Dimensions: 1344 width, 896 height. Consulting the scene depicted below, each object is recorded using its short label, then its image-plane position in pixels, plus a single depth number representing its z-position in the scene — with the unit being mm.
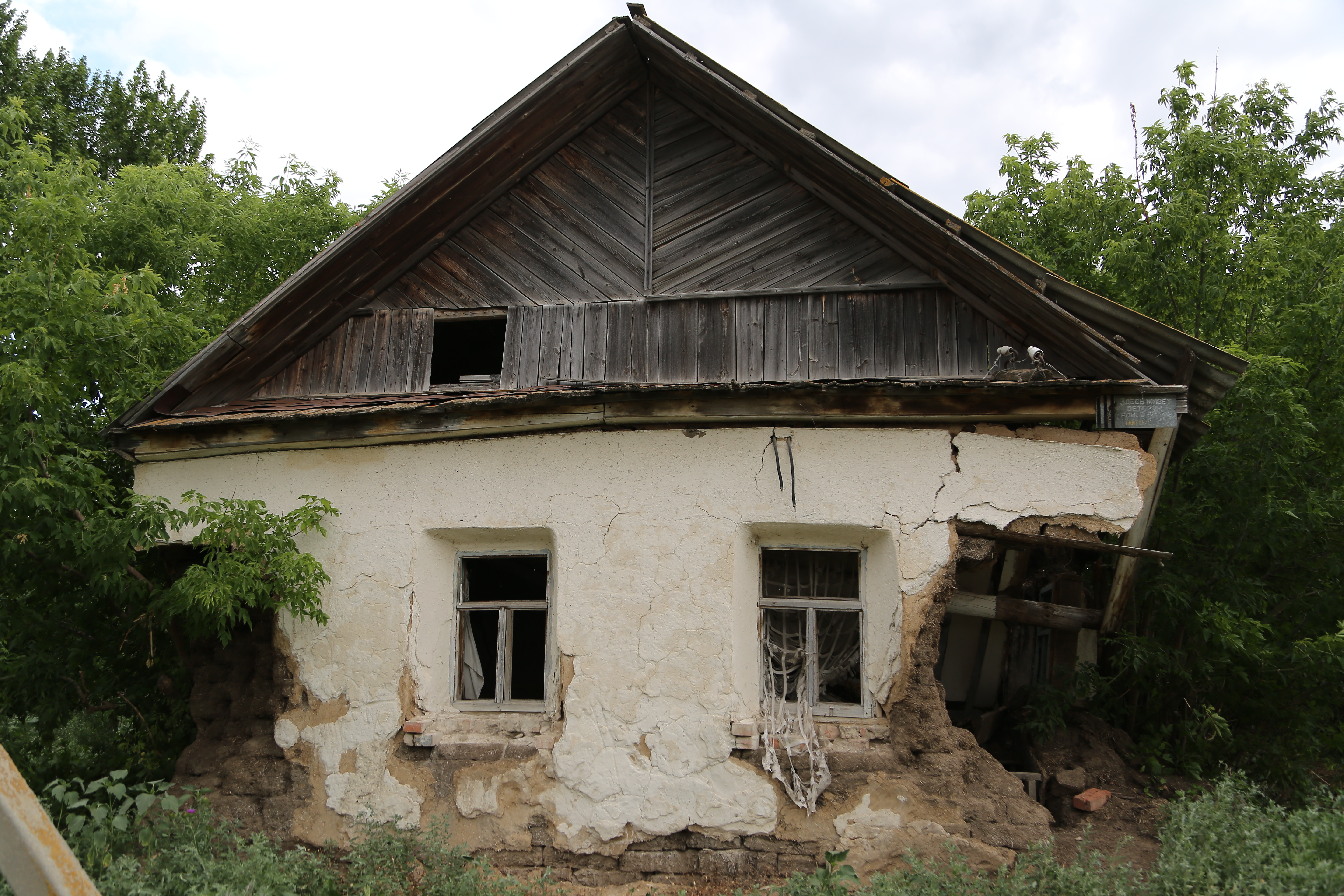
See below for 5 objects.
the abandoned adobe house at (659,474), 5062
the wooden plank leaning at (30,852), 2678
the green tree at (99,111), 14859
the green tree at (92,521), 5273
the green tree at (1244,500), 6586
